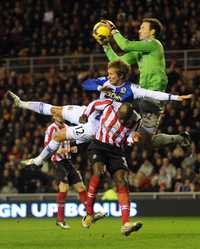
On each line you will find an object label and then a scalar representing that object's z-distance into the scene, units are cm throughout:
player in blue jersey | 1284
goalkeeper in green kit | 1393
